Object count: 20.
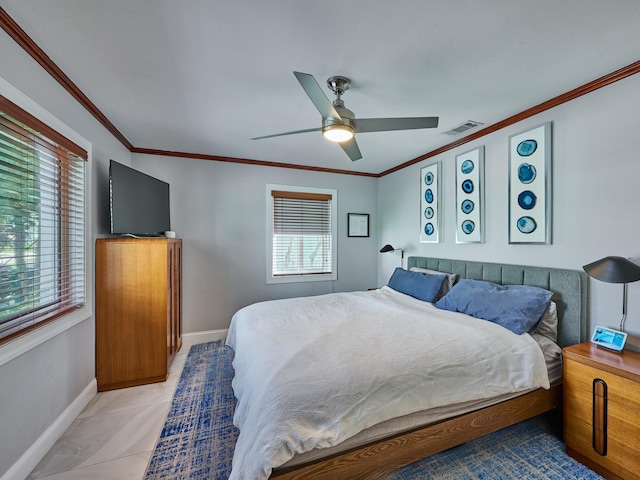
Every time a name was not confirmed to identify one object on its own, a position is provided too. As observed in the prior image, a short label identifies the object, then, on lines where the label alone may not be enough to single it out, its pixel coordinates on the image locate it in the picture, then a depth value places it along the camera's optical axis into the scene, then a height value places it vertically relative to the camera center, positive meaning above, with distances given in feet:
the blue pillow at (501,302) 7.01 -1.85
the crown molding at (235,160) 11.37 +3.53
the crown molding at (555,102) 6.12 +3.64
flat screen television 8.23 +1.20
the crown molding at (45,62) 4.74 +3.67
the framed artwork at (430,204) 11.44 +1.45
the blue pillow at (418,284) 10.00 -1.82
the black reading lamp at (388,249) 13.02 -0.56
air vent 8.84 +3.68
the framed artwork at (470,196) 9.60 +1.50
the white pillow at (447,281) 10.12 -1.65
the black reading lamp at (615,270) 5.43 -0.69
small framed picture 14.84 +0.68
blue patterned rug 5.41 -4.67
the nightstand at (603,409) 5.00 -3.40
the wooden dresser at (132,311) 8.27 -2.30
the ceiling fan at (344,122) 5.92 +2.61
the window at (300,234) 13.33 +0.18
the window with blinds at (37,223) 5.03 +0.34
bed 4.34 -2.89
